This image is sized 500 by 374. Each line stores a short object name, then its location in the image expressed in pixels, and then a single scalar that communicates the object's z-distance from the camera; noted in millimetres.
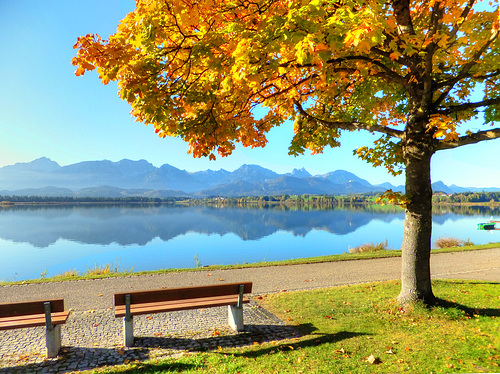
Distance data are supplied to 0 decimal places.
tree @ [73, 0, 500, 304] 3625
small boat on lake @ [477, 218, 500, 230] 33753
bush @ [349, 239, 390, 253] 16641
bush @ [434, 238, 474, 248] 18938
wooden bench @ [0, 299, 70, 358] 4422
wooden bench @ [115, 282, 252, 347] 4816
